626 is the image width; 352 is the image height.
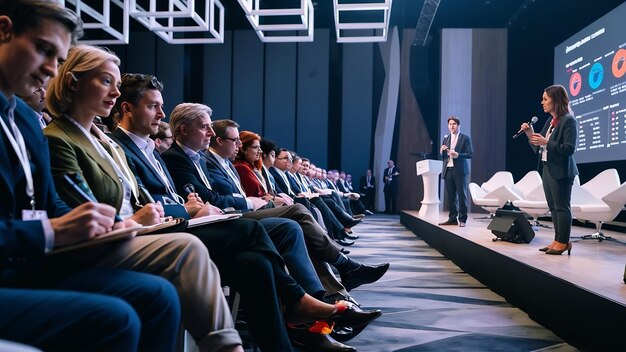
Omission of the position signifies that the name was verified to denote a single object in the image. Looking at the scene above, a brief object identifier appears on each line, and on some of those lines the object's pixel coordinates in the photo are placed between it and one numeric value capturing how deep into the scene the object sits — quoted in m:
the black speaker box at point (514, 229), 4.74
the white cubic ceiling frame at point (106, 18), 6.44
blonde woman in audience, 1.55
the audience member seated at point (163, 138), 3.24
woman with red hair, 3.73
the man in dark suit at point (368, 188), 13.81
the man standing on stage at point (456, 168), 6.56
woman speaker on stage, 3.90
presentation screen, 7.10
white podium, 8.15
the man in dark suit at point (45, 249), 0.93
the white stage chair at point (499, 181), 9.27
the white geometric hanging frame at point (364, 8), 6.67
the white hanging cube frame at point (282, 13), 6.71
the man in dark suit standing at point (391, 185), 13.34
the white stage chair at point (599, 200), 5.35
